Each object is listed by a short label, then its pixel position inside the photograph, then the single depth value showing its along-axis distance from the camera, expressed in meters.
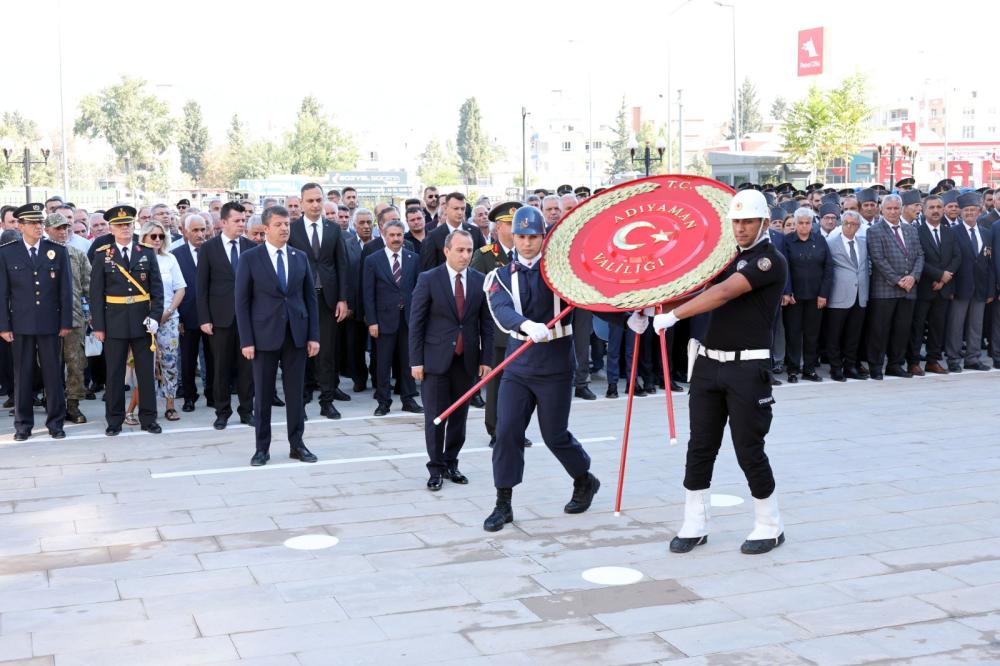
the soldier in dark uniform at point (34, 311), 9.87
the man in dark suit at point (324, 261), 11.27
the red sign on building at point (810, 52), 79.75
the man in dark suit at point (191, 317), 11.36
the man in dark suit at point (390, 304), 11.19
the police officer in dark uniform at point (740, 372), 6.08
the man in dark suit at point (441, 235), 11.79
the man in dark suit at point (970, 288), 13.42
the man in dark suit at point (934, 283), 13.16
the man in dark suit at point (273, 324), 8.88
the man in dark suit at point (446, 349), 8.05
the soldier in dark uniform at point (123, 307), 9.98
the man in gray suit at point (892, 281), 12.82
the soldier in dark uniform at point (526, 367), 6.91
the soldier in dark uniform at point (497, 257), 9.16
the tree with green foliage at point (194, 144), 129.00
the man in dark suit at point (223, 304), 10.54
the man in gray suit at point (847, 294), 12.84
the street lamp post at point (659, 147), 34.00
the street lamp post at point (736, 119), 45.68
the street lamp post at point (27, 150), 32.92
